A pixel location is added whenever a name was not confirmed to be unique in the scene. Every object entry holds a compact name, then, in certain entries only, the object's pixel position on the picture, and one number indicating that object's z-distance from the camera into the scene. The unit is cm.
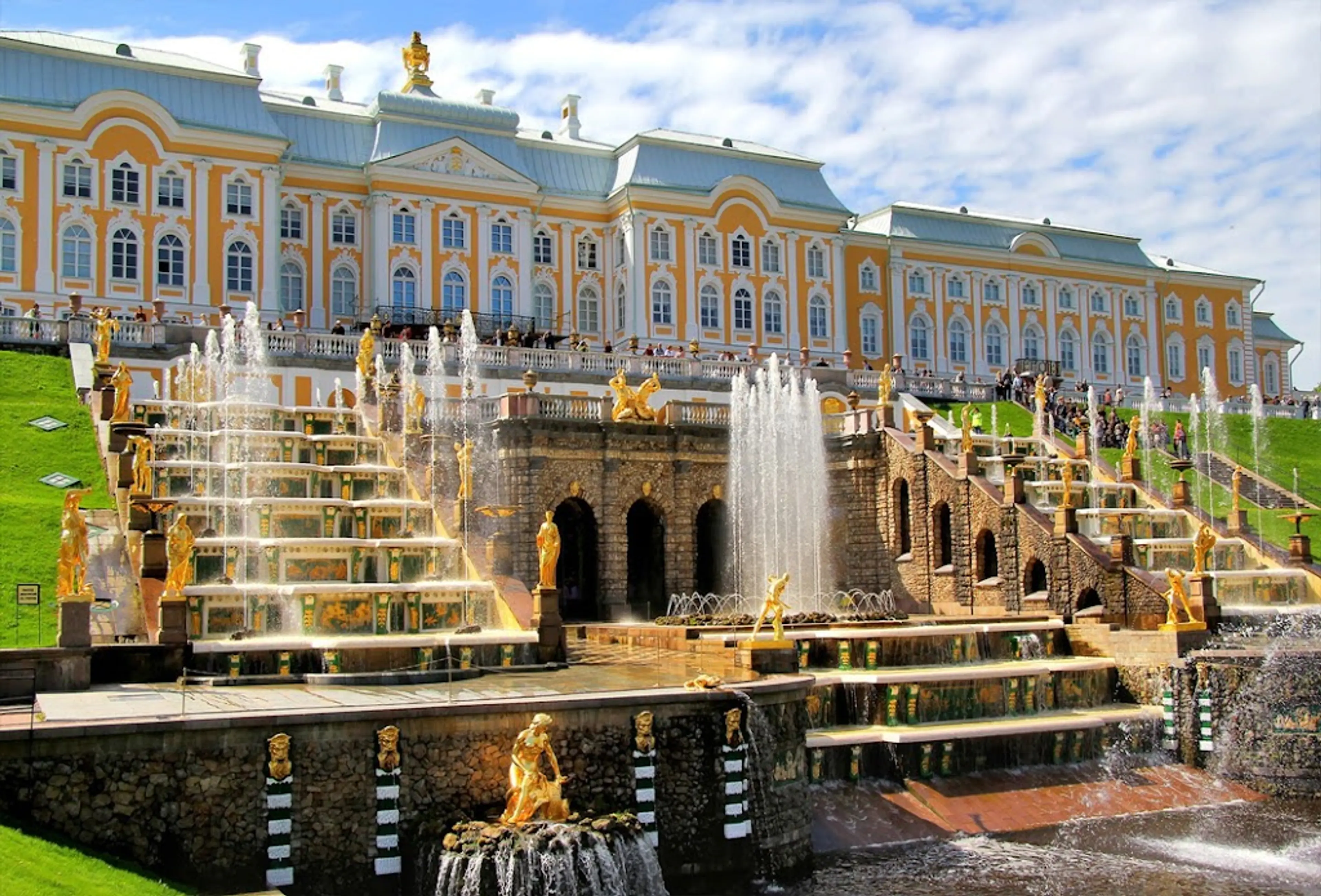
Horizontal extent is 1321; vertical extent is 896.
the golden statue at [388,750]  1702
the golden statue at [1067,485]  3400
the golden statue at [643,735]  1858
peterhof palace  5069
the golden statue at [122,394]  3109
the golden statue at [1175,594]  2927
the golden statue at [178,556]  2288
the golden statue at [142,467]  2780
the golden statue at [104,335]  3719
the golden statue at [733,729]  1920
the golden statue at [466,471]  3155
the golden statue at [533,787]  1666
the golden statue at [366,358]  3984
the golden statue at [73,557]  2030
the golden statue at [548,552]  2580
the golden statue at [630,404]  3800
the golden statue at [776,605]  2247
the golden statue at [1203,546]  3041
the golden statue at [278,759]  1642
